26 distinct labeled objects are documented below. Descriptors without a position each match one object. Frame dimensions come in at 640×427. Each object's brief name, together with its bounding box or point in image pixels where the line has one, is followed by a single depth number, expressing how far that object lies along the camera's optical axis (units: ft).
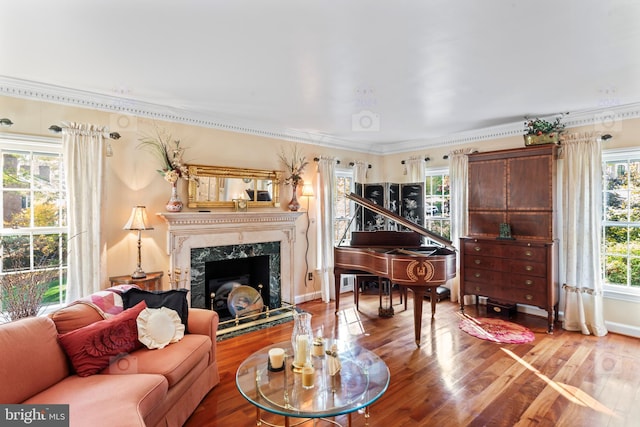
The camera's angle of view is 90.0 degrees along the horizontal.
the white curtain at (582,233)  12.33
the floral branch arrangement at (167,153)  11.98
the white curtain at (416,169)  18.25
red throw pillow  6.42
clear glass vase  6.96
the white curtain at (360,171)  18.90
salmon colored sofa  5.33
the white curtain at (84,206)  10.31
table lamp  10.84
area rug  11.87
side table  10.80
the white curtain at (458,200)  16.07
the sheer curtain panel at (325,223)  16.98
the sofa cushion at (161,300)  8.25
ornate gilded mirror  13.07
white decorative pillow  7.43
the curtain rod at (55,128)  10.11
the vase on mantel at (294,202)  15.74
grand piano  10.91
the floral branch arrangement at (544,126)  12.95
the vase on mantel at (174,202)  12.09
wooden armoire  12.76
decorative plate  13.56
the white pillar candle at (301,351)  6.95
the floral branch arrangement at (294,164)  15.72
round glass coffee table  5.73
